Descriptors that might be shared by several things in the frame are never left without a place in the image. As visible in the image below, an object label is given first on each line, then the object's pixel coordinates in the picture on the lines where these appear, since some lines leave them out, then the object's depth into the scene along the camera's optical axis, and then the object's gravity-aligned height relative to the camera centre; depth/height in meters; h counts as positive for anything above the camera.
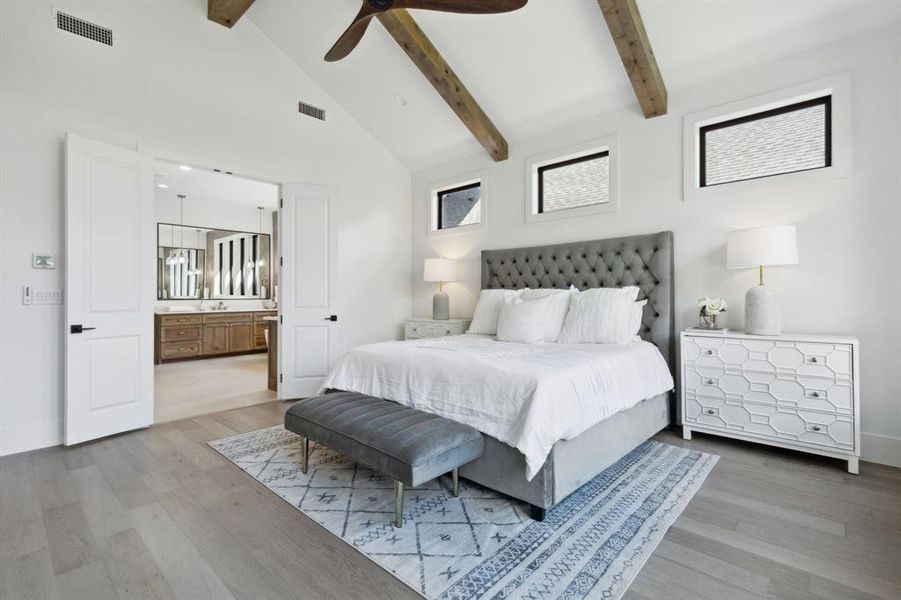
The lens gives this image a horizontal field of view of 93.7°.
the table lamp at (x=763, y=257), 2.97 +0.31
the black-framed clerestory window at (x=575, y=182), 4.38 +1.29
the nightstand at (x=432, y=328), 5.07 -0.33
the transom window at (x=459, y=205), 5.52 +1.29
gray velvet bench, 2.03 -0.72
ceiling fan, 2.43 +1.82
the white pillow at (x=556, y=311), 3.74 -0.09
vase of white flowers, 3.33 -0.07
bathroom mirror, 7.95 +0.74
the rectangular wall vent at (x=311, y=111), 4.93 +2.25
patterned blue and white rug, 1.74 -1.14
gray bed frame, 2.21 -0.22
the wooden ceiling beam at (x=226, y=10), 3.97 +2.79
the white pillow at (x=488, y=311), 4.30 -0.11
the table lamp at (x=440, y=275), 5.31 +0.32
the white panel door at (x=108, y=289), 3.31 +0.09
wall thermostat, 3.26 +0.31
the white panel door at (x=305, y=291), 4.70 +0.11
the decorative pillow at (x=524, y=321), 3.63 -0.18
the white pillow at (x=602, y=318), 3.42 -0.14
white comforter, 2.16 -0.50
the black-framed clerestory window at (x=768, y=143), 3.22 +1.29
